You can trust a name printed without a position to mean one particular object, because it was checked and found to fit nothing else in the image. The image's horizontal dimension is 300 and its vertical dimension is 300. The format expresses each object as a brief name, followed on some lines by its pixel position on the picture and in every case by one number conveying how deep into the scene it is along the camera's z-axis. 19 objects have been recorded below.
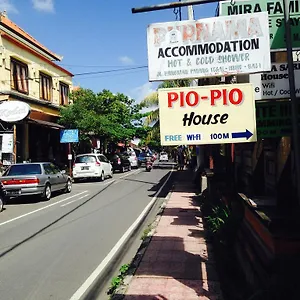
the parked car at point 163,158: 54.92
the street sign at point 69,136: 25.30
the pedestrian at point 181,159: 33.38
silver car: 14.34
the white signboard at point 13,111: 19.69
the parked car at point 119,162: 33.44
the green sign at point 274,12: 4.21
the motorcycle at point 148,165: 33.34
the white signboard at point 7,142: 19.02
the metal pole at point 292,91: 3.29
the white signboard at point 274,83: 4.48
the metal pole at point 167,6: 3.71
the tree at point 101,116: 26.53
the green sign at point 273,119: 4.28
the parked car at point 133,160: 40.77
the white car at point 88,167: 23.44
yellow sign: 3.88
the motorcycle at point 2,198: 12.53
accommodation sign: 4.02
